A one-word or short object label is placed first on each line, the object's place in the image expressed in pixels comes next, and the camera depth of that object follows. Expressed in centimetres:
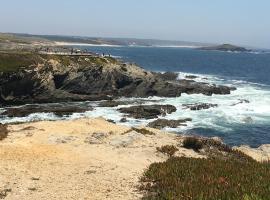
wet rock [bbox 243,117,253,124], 6488
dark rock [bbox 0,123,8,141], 3149
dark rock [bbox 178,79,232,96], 8969
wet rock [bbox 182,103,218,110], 7266
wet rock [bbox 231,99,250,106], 8106
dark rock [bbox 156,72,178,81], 11050
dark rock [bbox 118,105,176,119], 6496
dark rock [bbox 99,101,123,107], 7256
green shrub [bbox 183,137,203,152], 3177
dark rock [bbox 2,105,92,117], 6364
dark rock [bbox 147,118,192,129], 5855
